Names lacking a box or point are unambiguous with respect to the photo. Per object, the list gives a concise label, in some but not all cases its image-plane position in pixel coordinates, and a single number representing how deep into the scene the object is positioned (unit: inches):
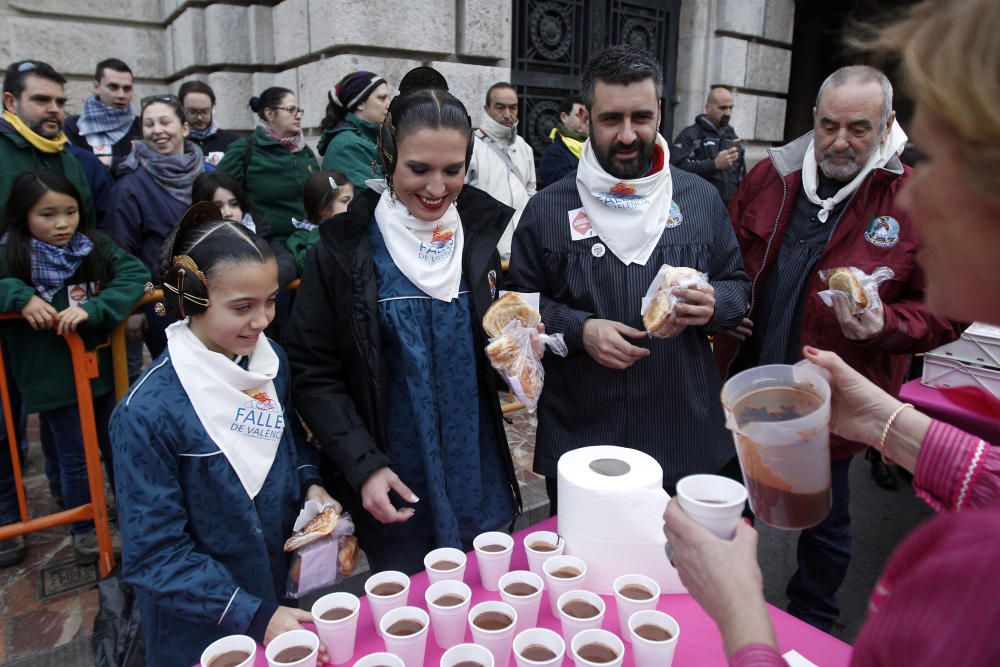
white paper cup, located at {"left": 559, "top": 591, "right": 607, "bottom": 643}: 59.3
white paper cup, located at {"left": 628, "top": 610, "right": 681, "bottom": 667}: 55.4
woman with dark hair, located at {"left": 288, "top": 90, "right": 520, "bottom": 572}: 81.9
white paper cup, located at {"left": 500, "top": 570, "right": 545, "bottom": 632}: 62.6
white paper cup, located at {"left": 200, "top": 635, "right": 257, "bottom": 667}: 56.7
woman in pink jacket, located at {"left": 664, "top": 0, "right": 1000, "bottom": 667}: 28.4
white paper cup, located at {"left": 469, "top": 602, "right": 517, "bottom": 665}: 56.4
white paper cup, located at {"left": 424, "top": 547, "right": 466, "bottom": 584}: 67.1
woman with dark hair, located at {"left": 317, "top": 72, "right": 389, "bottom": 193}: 183.0
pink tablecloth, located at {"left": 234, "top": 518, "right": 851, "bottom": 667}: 60.6
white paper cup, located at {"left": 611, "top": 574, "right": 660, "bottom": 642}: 61.0
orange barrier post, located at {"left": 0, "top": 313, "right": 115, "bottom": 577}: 133.7
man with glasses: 223.8
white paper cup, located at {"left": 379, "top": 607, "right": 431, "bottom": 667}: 56.7
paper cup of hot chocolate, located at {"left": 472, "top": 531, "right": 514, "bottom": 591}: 68.8
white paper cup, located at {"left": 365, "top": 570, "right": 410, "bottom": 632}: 62.6
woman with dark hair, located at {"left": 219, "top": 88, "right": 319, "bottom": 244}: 188.4
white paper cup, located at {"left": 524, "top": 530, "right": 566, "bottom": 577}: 69.8
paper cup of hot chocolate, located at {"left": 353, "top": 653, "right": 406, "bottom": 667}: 55.3
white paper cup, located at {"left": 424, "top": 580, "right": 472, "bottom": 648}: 60.0
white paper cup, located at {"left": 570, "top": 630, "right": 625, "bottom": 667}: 56.1
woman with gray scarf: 160.7
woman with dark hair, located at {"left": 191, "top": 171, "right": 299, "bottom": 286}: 154.3
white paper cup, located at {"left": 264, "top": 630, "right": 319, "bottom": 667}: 58.0
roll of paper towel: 67.7
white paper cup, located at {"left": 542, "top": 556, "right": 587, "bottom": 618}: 64.7
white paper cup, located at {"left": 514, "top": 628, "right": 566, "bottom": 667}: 56.1
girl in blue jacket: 66.9
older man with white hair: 106.9
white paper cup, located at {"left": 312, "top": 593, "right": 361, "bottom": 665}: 58.6
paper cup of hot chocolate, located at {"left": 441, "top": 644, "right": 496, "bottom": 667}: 54.2
